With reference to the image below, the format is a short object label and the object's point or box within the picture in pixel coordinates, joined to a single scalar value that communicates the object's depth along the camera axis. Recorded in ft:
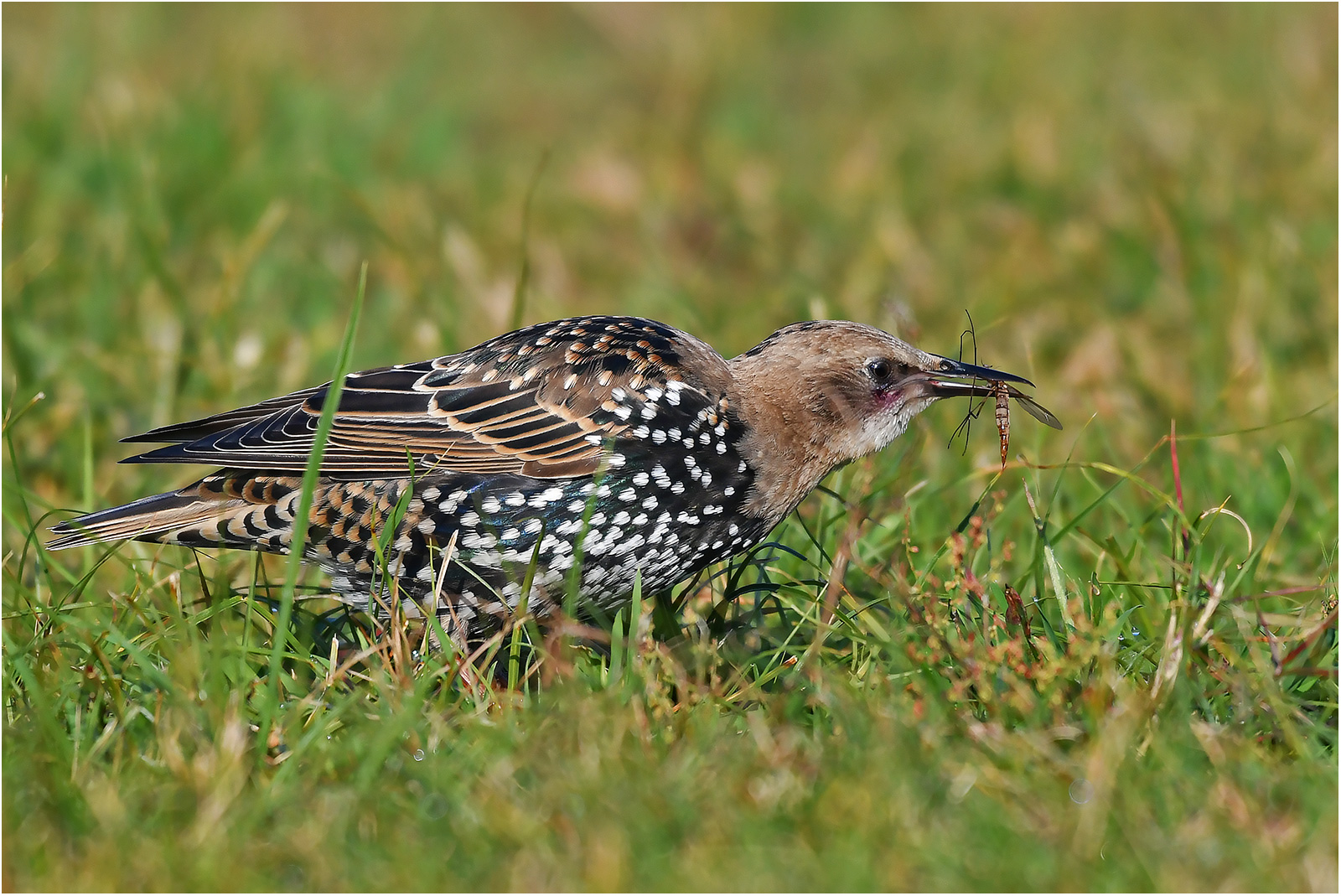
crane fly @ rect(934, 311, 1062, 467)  32.68
